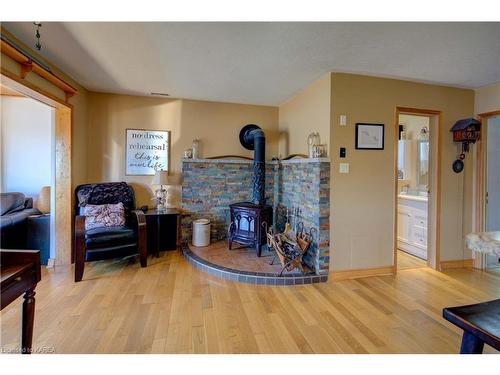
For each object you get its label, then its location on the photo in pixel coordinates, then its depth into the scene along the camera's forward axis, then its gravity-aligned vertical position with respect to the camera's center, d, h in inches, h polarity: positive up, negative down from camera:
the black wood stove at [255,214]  131.1 -16.1
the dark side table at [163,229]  139.9 -26.3
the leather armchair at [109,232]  107.5 -22.3
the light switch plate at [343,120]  110.3 +28.1
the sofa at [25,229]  117.0 -22.2
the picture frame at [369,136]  112.9 +21.8
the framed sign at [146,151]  153.4 +19.5
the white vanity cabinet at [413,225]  139.6 -23.2
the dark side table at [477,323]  42.3 -24.2
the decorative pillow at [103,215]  121.3 -16.0
